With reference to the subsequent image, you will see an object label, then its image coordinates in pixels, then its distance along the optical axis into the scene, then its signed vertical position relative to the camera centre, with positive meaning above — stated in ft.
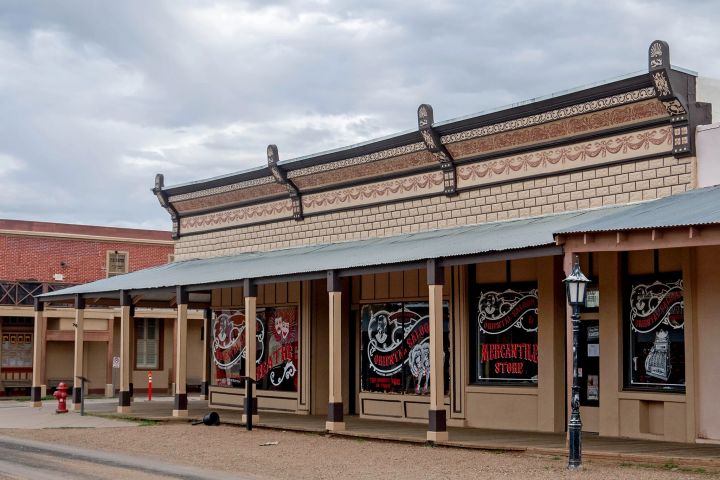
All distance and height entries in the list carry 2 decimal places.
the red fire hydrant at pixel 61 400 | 86.74 -5.78
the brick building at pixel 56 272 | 125.80 +7.42
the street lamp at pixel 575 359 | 45.09 -1.26
